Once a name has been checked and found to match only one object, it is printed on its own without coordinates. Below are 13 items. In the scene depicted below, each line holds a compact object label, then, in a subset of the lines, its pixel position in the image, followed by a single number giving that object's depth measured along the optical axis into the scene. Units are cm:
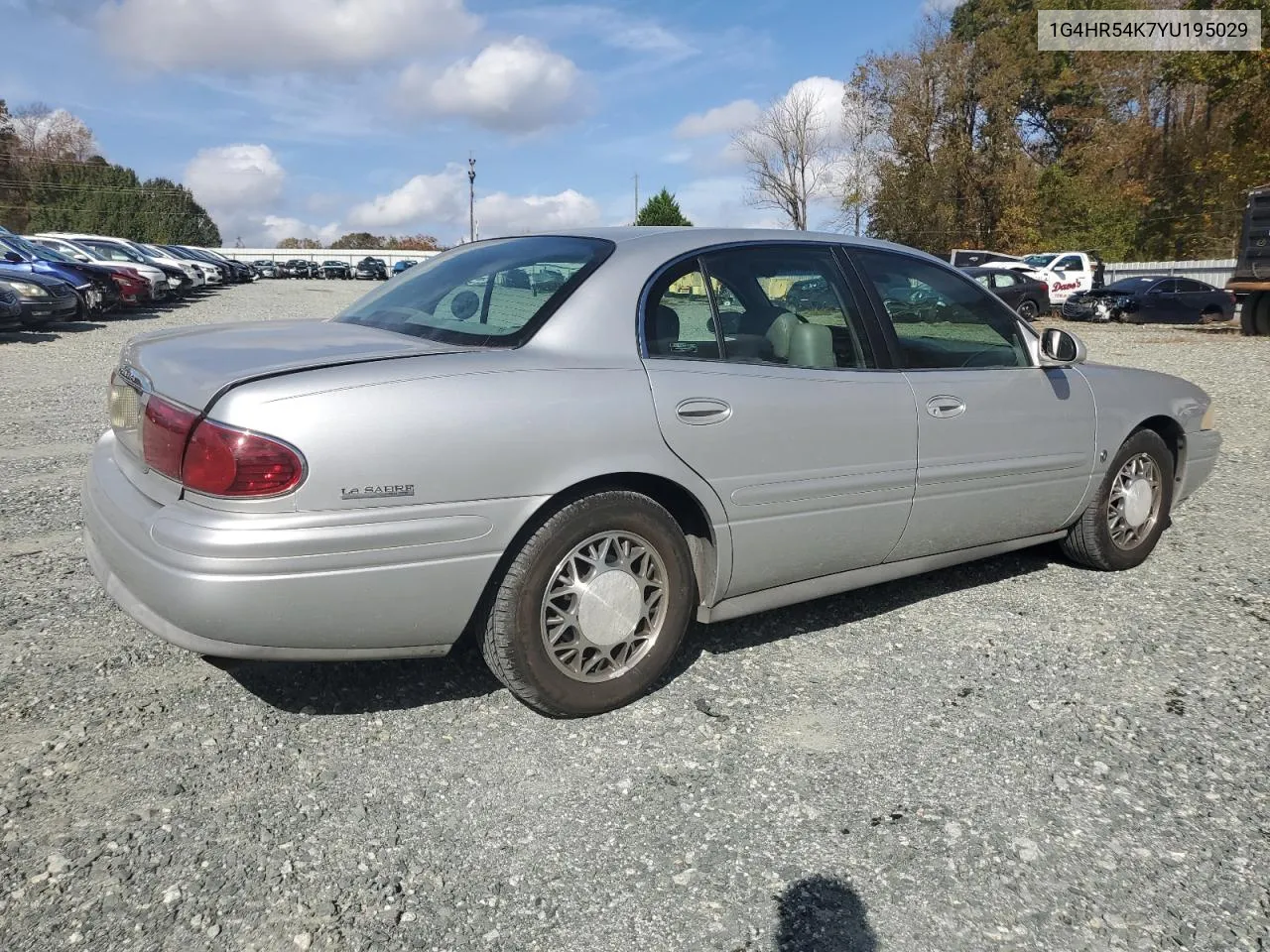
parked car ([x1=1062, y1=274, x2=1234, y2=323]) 2372
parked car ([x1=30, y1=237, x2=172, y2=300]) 2077
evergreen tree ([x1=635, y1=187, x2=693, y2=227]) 4197
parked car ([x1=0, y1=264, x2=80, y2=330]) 1447
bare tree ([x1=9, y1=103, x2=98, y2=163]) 7481
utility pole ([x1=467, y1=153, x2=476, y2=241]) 5906
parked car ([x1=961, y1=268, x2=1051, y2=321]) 2255
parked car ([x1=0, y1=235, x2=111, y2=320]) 1624
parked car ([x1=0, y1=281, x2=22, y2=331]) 1387
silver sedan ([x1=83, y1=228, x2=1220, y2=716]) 253
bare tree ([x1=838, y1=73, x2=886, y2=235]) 4447
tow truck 2645
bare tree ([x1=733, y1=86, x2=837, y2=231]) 4506
